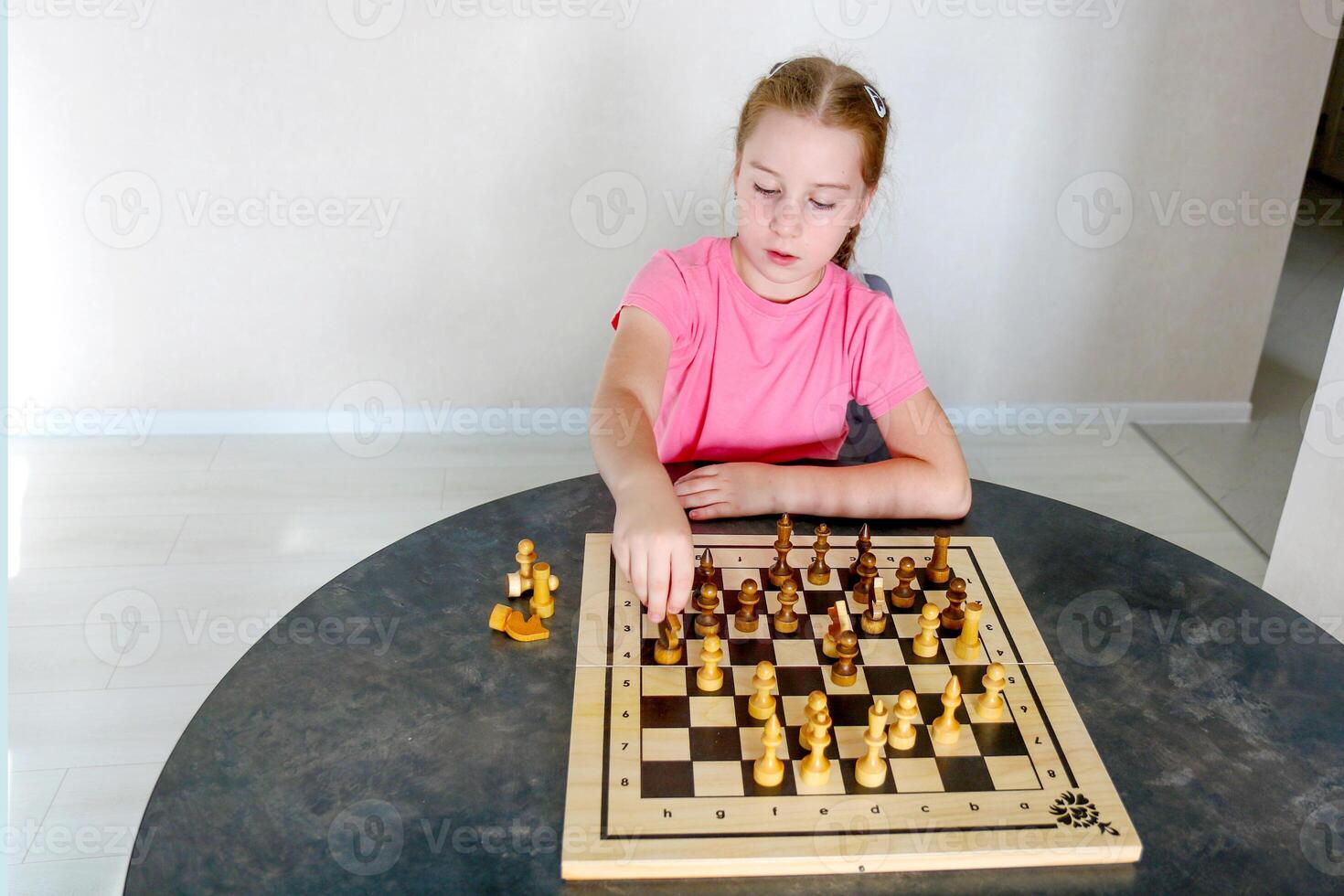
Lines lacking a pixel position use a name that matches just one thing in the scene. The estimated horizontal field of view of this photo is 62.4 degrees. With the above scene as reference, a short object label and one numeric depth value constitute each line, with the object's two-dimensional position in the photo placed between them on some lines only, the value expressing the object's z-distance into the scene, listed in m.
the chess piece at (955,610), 1.31
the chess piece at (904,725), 1.10
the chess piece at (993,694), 1.16
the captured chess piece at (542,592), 1.29
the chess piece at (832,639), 1.25
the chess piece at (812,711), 1.08
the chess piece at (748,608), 1.28
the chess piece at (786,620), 1.29
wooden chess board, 0.98
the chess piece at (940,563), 1.39
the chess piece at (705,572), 1.37
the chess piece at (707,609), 1.27
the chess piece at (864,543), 1.43
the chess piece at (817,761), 1.06
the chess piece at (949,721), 1.12
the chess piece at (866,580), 1.34
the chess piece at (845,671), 1.20
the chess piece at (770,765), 1.05
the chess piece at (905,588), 1.34
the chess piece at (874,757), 1.06
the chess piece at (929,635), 1.26
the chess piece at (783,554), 1.36
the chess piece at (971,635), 1.27
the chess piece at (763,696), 1.14
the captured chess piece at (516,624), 1.26
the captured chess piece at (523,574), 1.33
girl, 1.50
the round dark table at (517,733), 0.96
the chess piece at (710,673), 1.18
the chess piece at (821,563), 1.38
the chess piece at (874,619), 1.29
